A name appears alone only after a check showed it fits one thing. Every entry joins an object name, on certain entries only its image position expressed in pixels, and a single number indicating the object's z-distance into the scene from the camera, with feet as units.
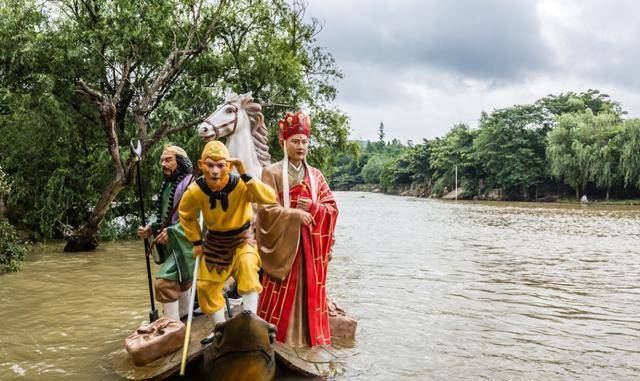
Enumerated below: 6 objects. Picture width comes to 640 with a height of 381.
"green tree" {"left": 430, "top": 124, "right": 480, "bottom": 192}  199.41
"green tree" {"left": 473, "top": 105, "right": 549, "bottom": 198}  169.17
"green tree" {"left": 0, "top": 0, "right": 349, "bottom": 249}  41.37
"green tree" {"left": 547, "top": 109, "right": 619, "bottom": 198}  134.00
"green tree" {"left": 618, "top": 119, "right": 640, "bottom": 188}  125.80
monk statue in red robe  14.70
